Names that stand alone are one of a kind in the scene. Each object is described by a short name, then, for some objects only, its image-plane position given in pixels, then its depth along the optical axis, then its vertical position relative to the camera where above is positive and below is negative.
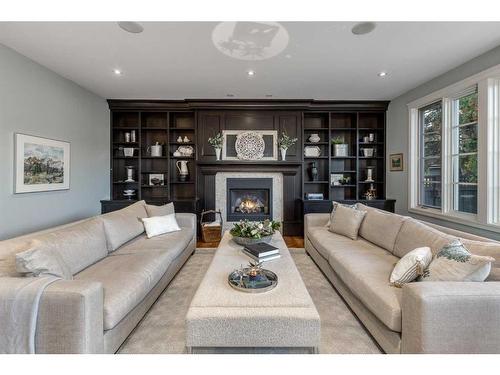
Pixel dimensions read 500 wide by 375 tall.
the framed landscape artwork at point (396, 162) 4.44 +0.47
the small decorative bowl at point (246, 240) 2.53 -0.57
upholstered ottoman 1.35 -0.77
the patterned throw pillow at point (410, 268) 1.64 -0.55
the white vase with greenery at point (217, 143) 4.63 +0.85
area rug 1.66 -1.09
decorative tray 1.60 -0.66
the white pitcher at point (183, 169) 4.91 +0.36
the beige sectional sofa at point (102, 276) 1.23 -0.66
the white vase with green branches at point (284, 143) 4.62 +0.86
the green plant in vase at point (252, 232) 2.55 -0.49
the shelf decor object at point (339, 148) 4.93 +0.81
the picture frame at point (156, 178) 4.93 +0.17
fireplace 4.83 -0.24
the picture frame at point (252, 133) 4.78 +0.88
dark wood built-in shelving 4.68 +0.87
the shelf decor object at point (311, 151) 4.95 +0.75
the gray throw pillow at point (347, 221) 2.98 -0.43
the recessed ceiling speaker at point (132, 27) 2.23 +1.51
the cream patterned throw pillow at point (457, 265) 1.39 -0.47
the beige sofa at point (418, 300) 1.25 -0.69
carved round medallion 4.77 +0.81
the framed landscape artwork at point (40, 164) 2.81 +0.29
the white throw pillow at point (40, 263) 1.40 -0.46
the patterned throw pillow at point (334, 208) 3.34 -0.29
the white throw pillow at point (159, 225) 3.00 -0.49
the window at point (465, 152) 3.07 +0.47
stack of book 2.20 -0.61
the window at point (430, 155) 3.72 +0.53
